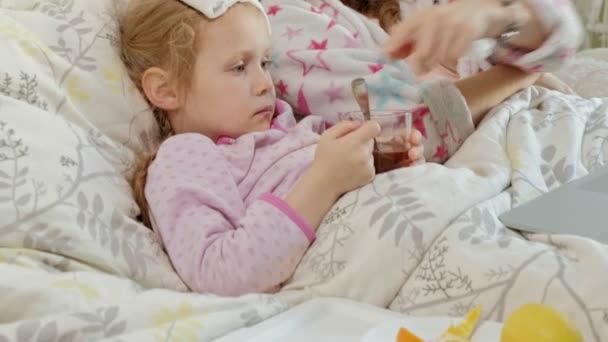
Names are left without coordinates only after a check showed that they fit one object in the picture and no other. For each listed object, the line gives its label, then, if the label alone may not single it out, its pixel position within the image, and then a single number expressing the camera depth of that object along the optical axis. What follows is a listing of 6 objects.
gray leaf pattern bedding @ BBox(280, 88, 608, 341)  1.33
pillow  1.44
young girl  1.46
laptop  1.40
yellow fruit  1.23
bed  1.34
